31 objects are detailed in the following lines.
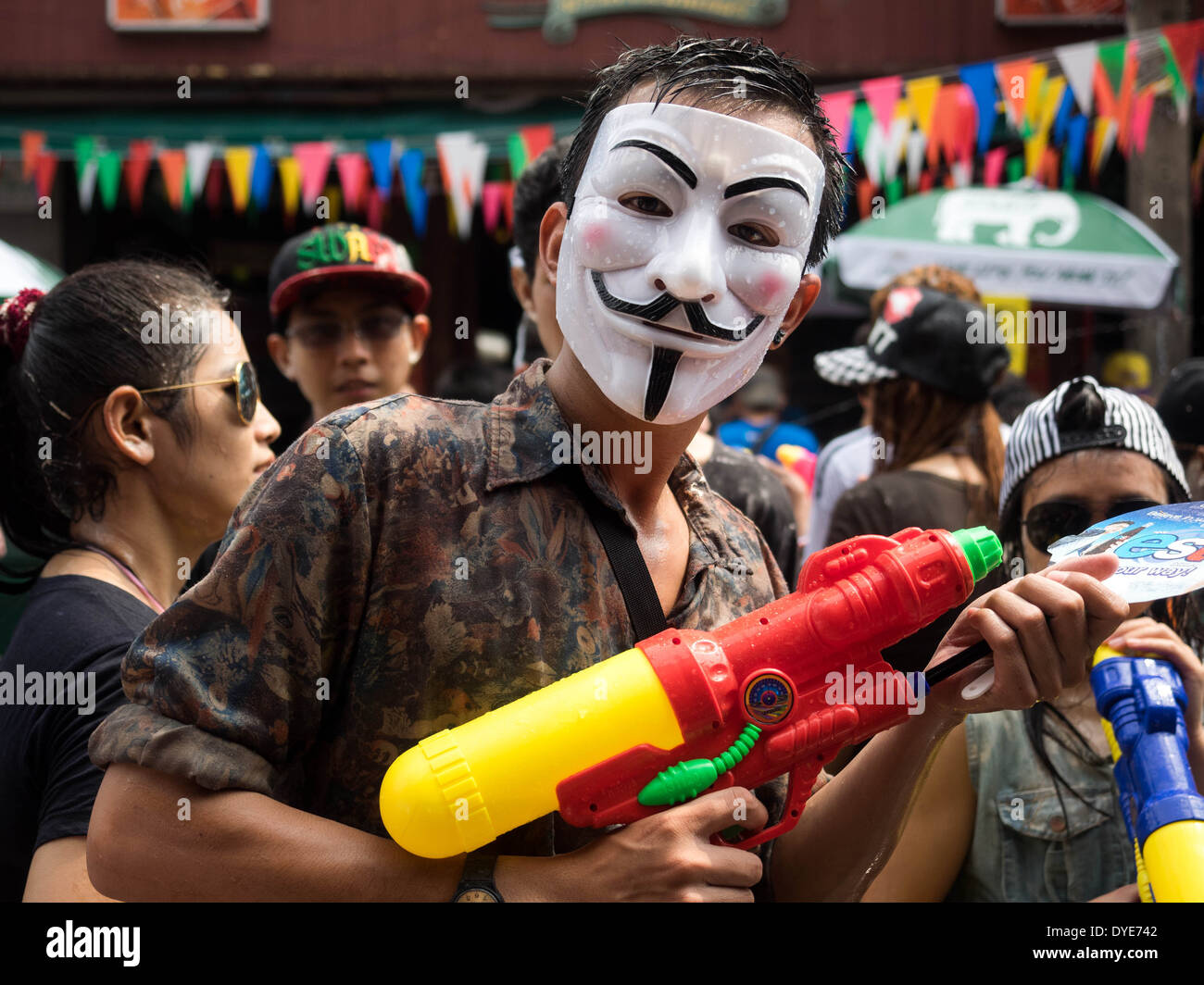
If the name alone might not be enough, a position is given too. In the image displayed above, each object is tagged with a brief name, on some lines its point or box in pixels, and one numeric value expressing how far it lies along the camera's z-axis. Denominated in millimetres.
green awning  9484
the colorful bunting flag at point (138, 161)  8078
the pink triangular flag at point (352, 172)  7750
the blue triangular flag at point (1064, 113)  7414
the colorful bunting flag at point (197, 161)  7785
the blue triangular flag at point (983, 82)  6680
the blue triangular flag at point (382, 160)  7742
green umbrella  6859
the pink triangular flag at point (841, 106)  6824
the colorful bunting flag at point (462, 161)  7660
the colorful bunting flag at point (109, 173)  8258
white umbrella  3936
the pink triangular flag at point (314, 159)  7734
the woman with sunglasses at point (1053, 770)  2328
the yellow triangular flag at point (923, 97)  6785
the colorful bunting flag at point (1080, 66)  6445
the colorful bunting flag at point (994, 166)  8312
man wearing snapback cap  3902
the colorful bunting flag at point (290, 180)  8039
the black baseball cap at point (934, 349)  3646
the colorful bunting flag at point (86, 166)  8109
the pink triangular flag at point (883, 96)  6750
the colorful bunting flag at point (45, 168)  8344
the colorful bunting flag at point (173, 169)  7969
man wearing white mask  1462
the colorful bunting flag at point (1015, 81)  6578
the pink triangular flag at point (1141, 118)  6938
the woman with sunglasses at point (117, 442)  2309
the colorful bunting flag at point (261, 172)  7984
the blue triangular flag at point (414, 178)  7887
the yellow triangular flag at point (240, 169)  8023
